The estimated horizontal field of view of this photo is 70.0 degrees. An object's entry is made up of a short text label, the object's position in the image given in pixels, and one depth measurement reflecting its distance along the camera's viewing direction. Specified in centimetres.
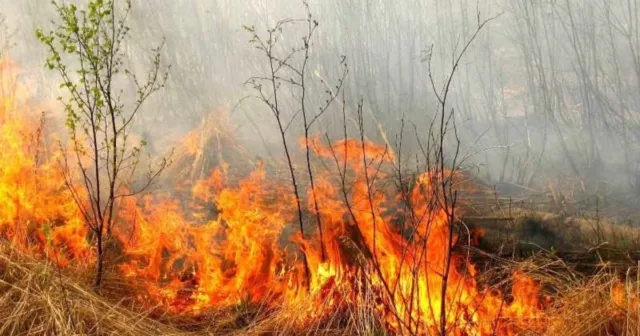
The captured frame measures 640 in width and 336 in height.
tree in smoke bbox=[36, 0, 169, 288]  353
